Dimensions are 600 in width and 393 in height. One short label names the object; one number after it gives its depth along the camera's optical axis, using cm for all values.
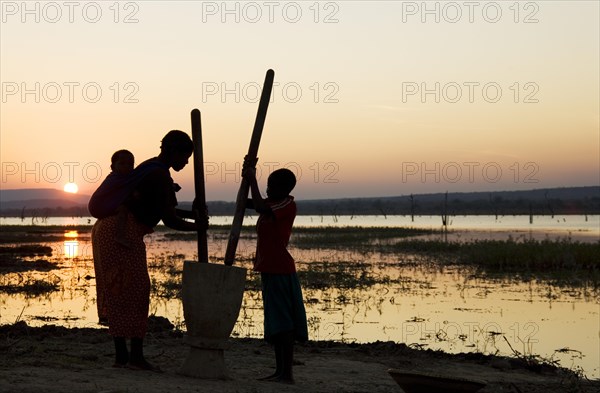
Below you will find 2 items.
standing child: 598
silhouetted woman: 558
